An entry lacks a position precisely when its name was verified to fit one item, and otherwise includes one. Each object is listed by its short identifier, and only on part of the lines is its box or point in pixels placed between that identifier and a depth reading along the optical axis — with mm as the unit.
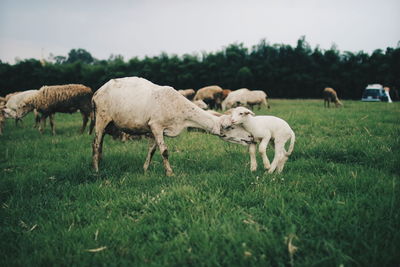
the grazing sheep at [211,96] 23375
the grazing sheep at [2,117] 12195
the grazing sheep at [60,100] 10922
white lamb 4652
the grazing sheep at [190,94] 23797
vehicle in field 28439
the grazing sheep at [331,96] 20938
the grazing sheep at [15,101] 13577
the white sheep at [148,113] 5070
